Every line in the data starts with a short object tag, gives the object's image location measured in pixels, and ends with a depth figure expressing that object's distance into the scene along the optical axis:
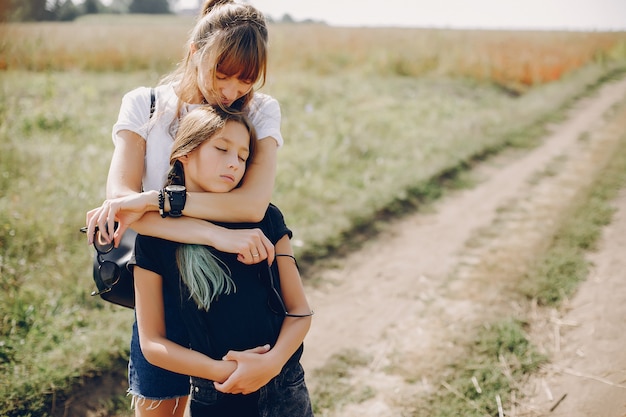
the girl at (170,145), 1.64
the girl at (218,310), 1.57
